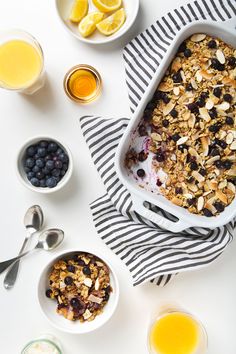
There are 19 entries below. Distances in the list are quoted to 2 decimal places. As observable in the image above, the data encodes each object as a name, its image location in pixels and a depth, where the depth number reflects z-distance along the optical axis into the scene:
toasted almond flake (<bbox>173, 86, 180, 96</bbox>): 1.42
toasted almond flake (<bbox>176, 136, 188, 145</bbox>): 1.43
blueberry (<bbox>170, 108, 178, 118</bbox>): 1.43
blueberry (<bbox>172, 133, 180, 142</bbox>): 1.43
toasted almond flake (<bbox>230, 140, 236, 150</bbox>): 1.42
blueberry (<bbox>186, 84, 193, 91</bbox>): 1.43
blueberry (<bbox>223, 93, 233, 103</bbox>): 1.41
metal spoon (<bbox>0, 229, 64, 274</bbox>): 1.48
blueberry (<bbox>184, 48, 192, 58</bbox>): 1.42
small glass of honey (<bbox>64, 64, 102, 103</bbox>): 1.49
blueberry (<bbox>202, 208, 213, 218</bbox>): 1.41
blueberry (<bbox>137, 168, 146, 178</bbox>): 1.45
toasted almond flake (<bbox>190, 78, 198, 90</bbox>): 1.43
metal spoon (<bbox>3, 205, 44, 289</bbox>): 1.49
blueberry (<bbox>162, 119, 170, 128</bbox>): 1.43
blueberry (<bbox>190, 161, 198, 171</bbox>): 1.42
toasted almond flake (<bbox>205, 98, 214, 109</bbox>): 1.42
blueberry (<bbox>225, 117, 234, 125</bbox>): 1.42
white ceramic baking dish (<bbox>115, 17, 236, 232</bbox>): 1.38
